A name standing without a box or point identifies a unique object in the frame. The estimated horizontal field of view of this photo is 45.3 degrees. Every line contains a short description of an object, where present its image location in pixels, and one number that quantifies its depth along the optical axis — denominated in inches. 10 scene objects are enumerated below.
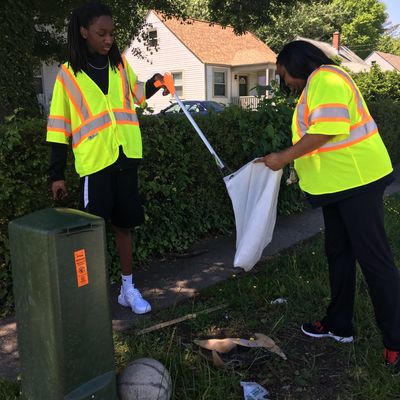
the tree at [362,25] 2127.2
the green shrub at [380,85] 580.4
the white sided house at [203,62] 1042.7
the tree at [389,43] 2394.2
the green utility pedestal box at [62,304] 76.2
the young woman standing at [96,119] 116.0
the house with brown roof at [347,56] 1537.9
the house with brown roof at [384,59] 1801.2
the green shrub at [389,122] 346.6
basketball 91.4
